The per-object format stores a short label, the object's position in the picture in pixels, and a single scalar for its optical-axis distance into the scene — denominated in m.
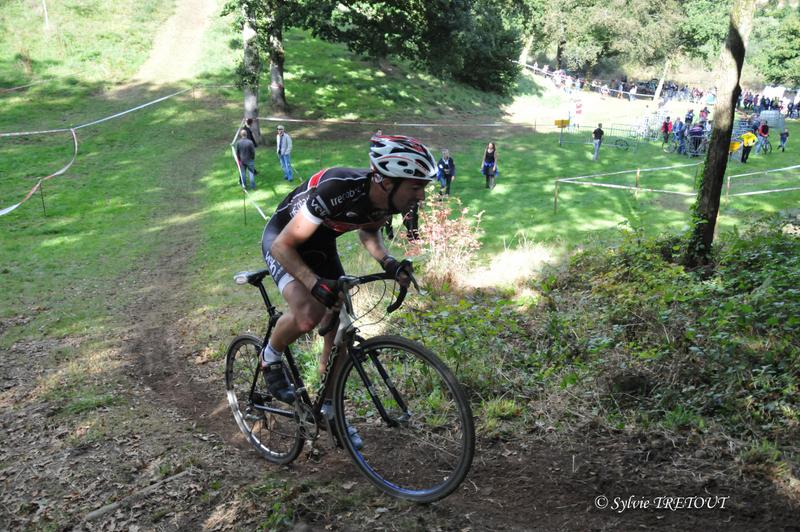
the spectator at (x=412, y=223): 11.09
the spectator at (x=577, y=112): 35.50
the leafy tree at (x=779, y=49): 56.28
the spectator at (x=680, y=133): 30.23
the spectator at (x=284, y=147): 20.92
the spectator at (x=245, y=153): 19.81
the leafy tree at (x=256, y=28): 22.19
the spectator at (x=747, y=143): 26.31
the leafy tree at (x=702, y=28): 53.49
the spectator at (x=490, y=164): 21.25
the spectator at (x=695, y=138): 28.83
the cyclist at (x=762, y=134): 29.08
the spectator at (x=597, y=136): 27.42
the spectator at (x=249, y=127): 22.15
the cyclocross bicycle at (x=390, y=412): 3.87
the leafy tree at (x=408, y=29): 25.61
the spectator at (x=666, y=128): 32.25
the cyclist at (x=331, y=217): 3.94
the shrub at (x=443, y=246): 9.98
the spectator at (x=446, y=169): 20.52
